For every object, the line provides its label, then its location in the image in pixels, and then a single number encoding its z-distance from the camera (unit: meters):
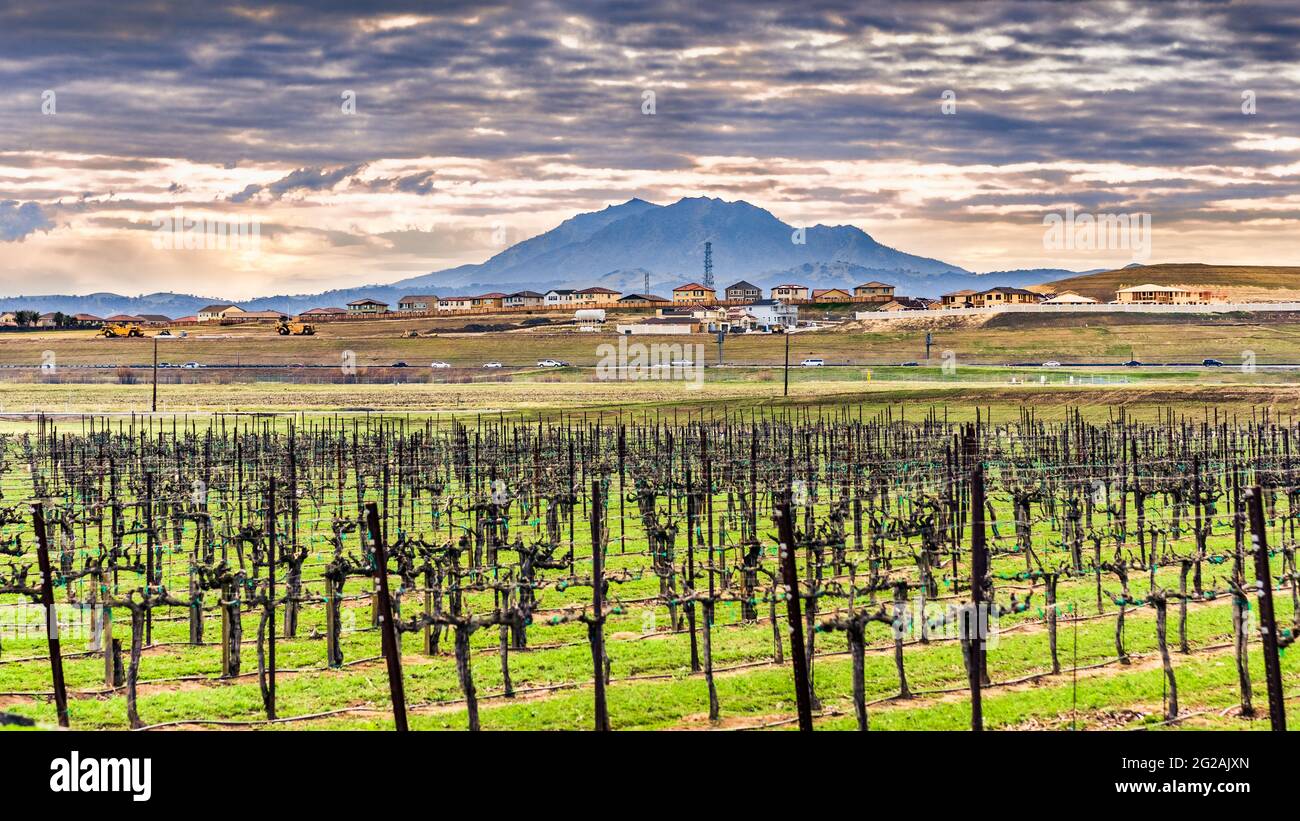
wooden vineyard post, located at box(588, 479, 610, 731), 19.06
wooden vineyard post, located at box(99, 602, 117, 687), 23.75
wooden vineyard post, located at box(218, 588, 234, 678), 24.30
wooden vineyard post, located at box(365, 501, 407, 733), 16.69
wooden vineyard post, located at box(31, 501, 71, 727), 19.28
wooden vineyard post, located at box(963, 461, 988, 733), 17.72
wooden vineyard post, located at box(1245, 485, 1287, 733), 15.84
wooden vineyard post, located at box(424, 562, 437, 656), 25.07
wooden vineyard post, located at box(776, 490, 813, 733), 15.41
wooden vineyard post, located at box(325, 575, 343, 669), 24.64
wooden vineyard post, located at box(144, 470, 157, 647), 27.25
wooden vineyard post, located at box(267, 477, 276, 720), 20.19
